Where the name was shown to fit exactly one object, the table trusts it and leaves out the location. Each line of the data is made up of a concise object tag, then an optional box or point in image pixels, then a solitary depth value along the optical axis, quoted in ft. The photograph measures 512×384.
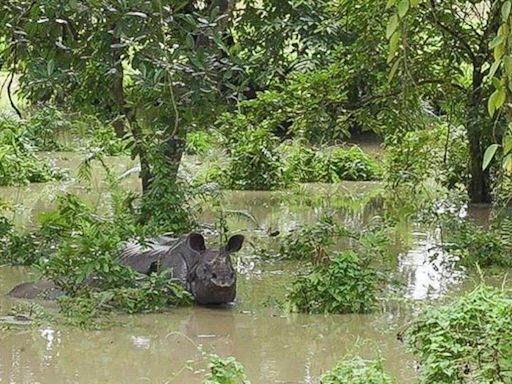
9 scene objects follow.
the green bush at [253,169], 76.95
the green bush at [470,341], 24.15
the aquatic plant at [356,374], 24.04
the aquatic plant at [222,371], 24.22
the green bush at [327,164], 82.65
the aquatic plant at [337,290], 40.78
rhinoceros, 41.96
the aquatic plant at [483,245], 50.02
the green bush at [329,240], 50.93
